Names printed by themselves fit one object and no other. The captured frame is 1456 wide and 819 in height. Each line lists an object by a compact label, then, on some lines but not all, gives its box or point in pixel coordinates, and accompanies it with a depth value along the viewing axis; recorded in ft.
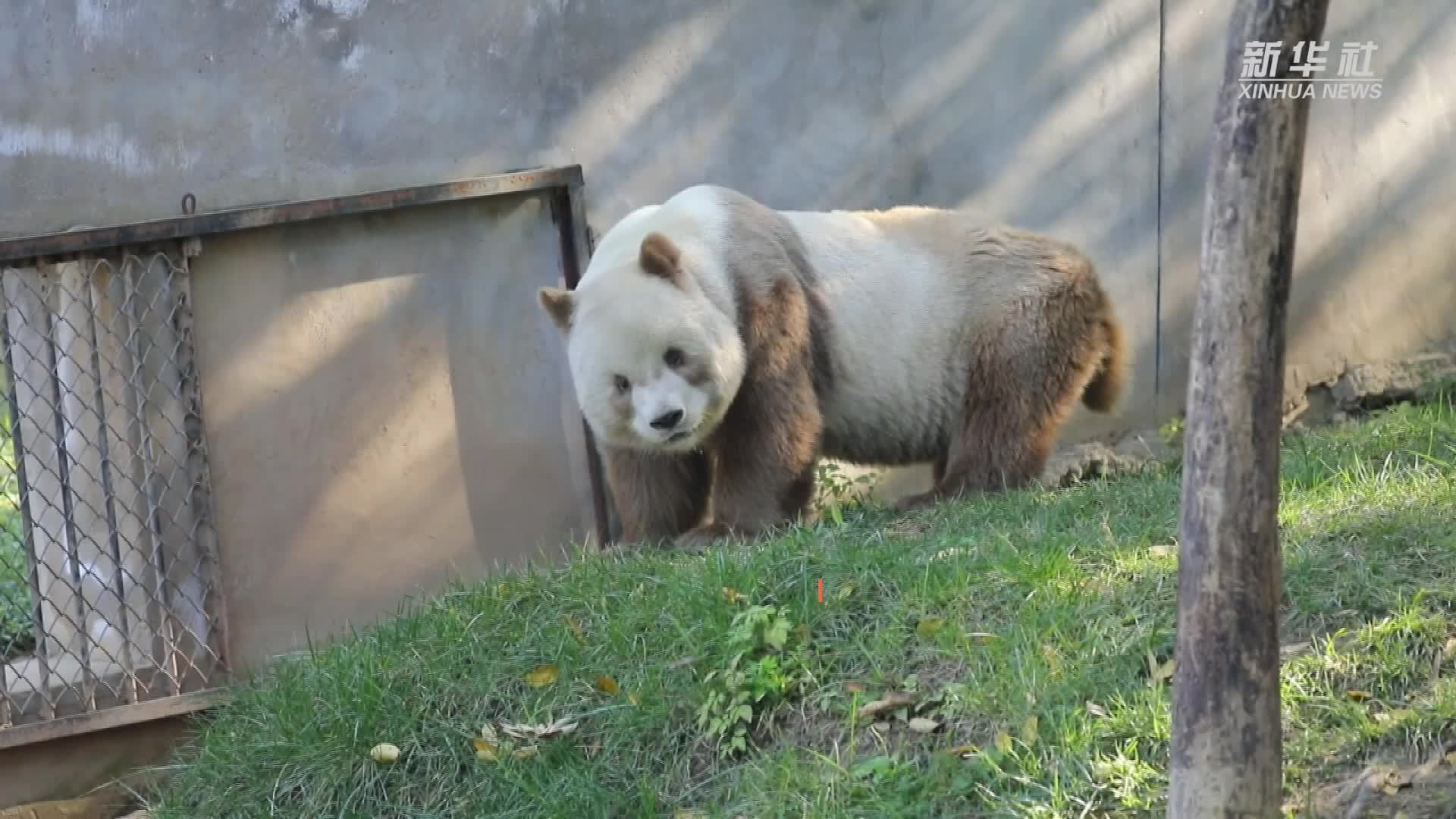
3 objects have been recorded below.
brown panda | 38.73
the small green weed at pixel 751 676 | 29.60
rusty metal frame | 42.24
